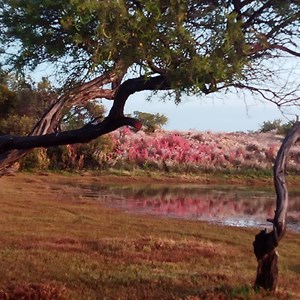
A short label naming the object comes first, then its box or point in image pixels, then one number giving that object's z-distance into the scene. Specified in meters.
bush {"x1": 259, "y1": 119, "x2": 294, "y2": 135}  50.04
